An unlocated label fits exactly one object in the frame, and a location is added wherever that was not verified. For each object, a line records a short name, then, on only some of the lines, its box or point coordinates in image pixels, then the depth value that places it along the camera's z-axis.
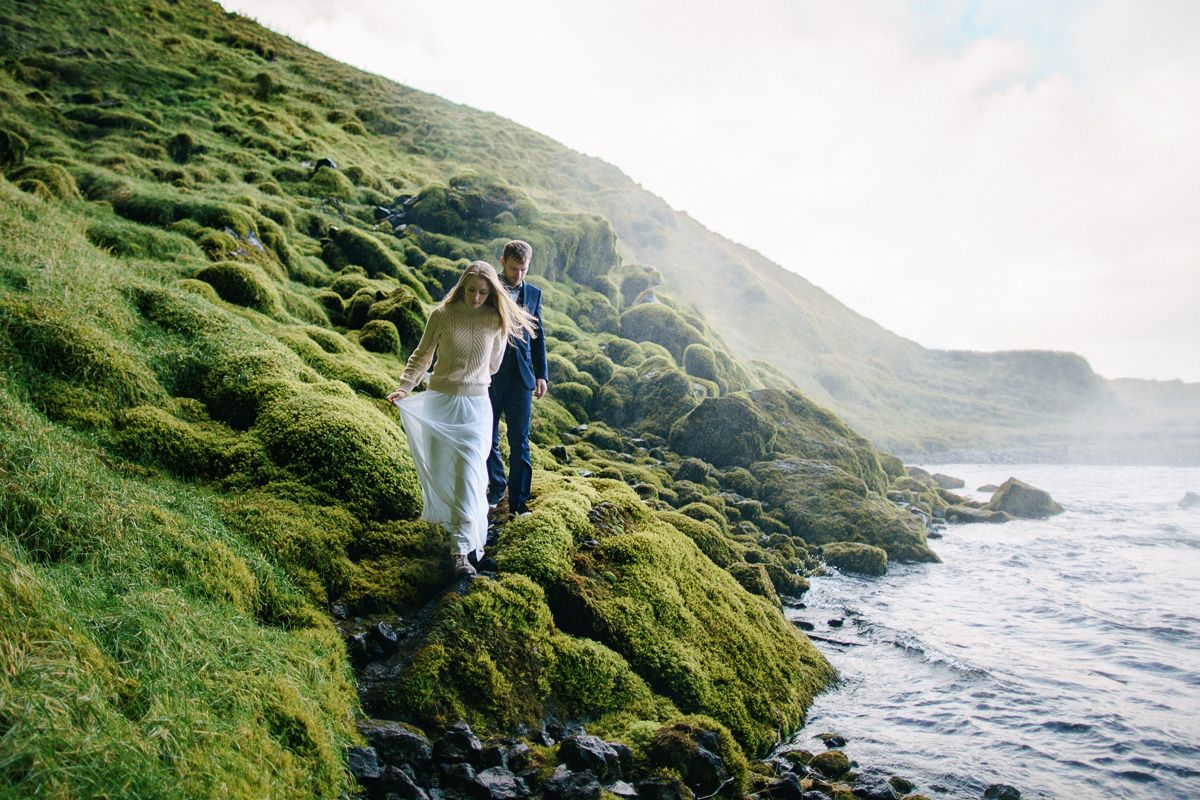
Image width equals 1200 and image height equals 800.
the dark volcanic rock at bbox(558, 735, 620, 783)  6.01
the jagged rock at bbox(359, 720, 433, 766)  5.45
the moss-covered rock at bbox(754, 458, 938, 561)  19.66
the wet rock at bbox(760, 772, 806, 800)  6.83
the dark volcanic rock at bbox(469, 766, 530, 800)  5.42
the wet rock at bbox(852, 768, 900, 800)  7.37
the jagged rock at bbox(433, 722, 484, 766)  5.66
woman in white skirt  7.79
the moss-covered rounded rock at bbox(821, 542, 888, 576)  17.89
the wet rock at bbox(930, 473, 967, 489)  43.03
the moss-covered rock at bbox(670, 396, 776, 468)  22.48
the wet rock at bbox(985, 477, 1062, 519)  29.69
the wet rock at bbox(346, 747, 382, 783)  5.04
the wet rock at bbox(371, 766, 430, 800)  4.99
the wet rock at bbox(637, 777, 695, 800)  6.07
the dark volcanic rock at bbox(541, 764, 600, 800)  5.59
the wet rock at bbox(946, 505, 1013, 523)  28.66
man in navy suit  9.12
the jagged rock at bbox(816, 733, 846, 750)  8.37
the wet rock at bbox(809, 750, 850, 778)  7.72
